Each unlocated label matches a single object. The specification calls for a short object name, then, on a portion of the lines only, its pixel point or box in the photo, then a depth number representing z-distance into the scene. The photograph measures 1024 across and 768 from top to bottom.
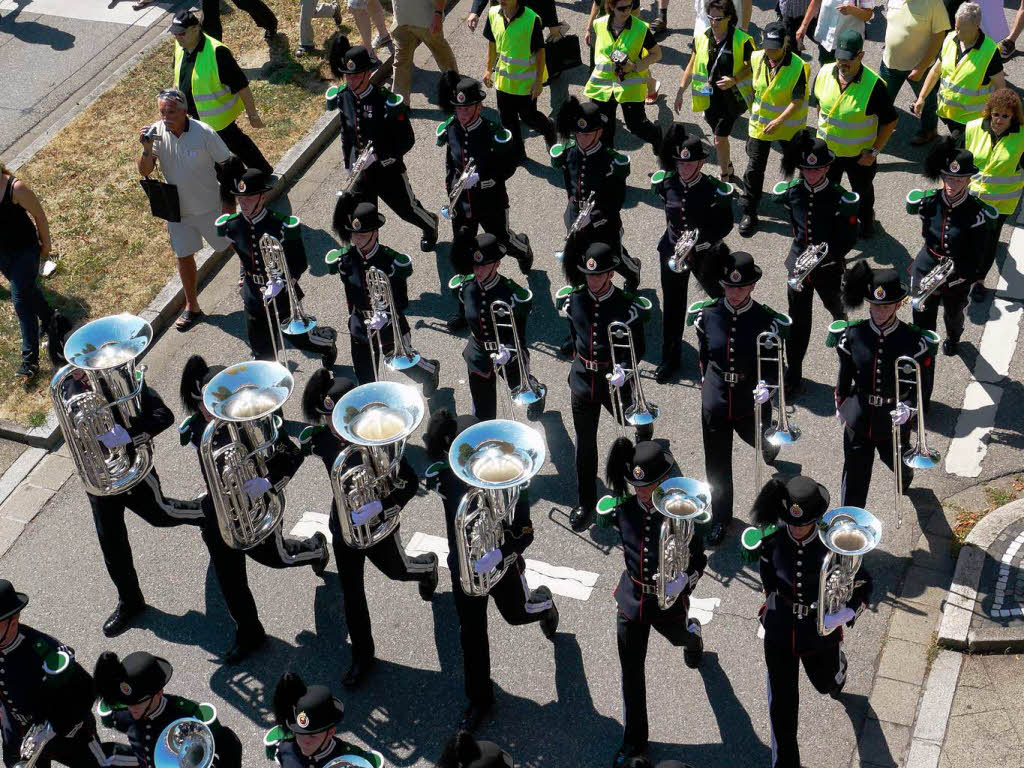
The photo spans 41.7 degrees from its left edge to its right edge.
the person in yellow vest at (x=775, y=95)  11.42
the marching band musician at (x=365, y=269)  9.77
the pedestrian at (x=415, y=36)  13.64
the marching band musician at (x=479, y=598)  7.82
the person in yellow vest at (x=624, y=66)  12.16
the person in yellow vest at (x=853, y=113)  11.05
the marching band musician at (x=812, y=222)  9.98
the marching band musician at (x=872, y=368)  8.54
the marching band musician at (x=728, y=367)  8.78
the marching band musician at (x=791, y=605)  7.36
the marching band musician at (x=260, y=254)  10.19
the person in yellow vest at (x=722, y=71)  11.81
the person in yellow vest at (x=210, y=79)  12.20
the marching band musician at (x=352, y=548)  8.14
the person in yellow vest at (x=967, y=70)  11.47
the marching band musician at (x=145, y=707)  6.80
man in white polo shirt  11.02
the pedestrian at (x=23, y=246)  10.80
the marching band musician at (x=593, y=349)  8.97
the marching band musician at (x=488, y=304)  9.38
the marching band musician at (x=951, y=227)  9.77
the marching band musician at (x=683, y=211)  10.14
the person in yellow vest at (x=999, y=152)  10.09
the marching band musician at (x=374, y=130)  11.65
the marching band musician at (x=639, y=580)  7.49
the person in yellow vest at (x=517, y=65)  12.44
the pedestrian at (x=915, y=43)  12.40
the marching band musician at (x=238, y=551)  8.28
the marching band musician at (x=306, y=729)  6.54
